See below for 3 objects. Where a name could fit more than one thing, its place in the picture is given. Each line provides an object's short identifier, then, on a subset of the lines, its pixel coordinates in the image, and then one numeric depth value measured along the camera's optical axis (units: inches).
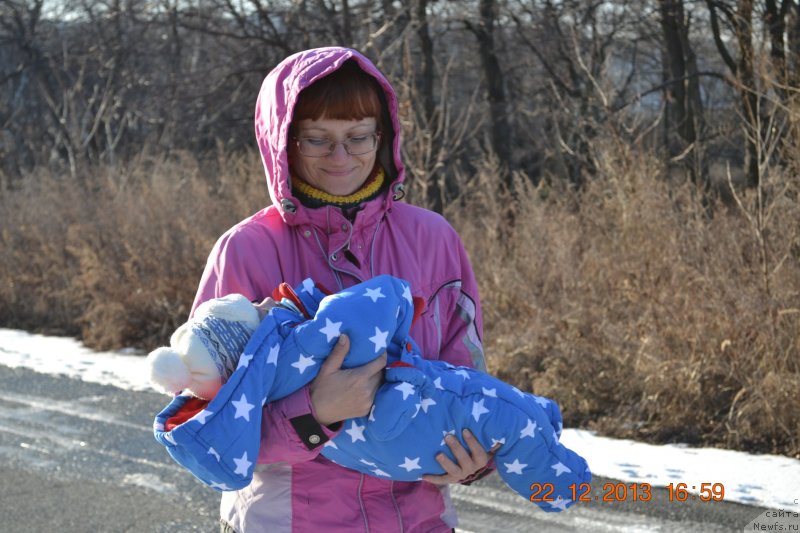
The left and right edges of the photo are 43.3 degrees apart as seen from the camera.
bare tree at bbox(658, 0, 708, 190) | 526.9
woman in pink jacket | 80.0
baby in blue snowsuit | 76.2
